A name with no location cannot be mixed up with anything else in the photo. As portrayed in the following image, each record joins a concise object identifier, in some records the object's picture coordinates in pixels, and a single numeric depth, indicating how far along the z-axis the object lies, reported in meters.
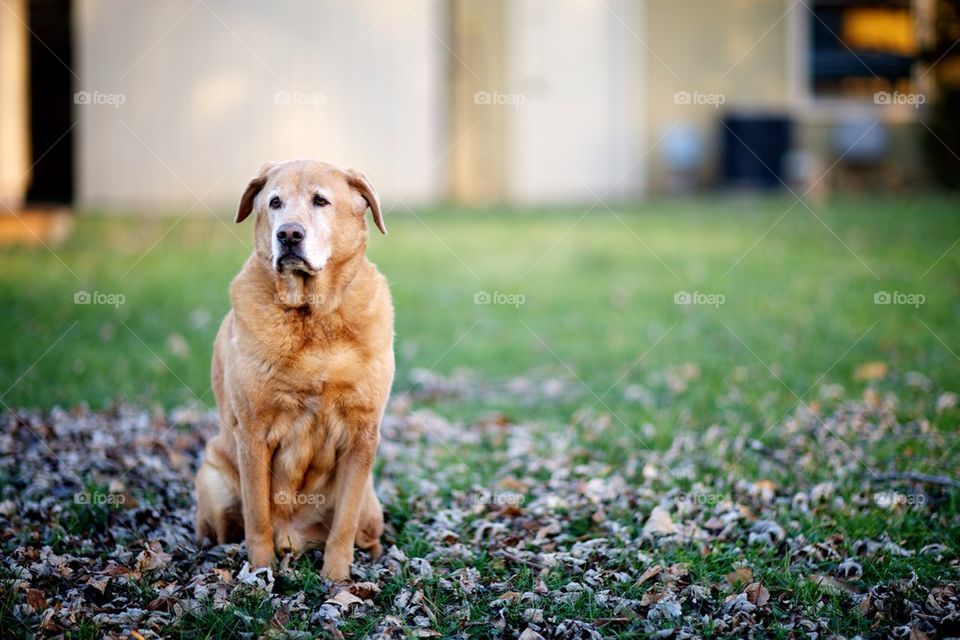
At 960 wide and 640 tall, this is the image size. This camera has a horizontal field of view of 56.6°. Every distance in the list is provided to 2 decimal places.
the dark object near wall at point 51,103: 14.13
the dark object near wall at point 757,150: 15.30
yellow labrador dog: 3.16
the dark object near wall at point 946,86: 13.98
